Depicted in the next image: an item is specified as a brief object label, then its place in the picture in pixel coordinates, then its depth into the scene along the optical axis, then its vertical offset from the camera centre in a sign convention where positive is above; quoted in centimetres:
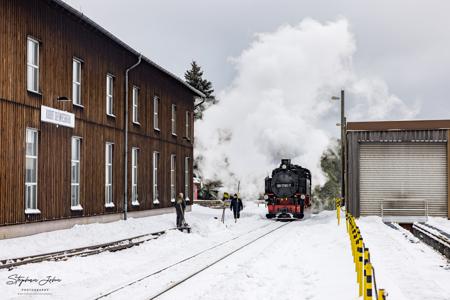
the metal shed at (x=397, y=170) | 3191 +48
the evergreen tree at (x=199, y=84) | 7581 +1176
